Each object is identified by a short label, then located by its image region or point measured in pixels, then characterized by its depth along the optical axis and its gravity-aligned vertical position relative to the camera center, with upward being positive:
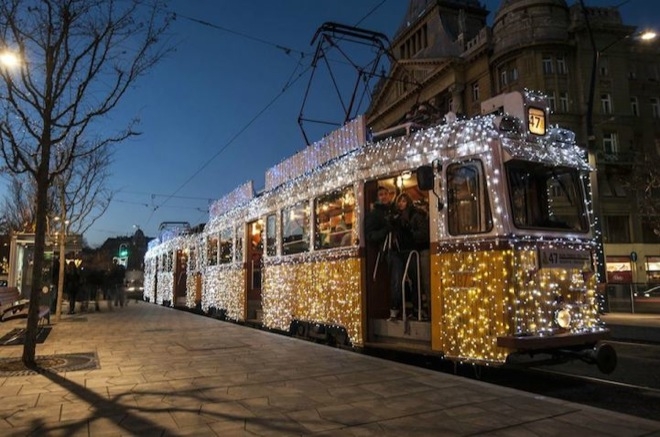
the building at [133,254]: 61.88 +4.12
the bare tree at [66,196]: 14.23 +2.62
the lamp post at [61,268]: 13.92 +0.48
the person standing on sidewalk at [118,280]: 21.00 +0.21
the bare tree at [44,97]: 7.14 +2.66
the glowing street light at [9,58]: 7.17 +3.07
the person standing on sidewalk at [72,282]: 17.42 +0.15
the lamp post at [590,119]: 14.57 +4.64
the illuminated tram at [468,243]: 5.76 +0.43
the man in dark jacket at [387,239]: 7.18 +0.56
